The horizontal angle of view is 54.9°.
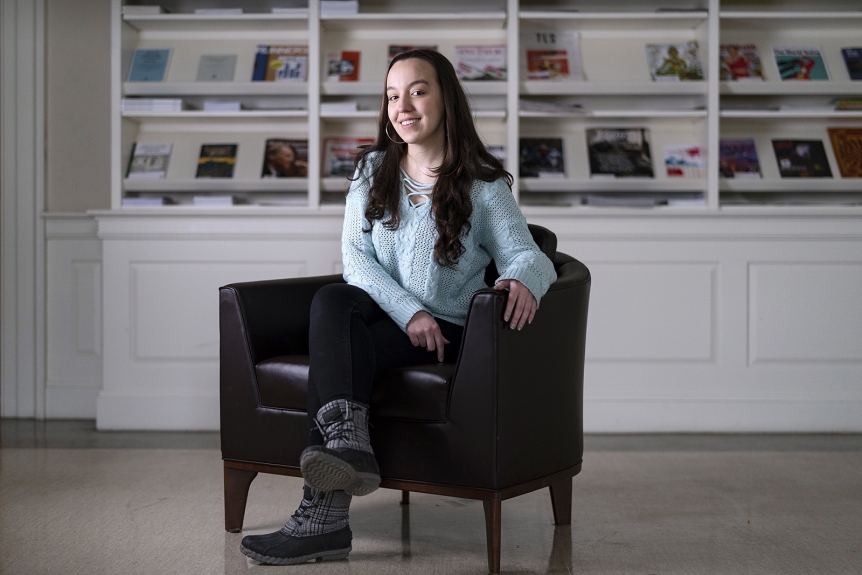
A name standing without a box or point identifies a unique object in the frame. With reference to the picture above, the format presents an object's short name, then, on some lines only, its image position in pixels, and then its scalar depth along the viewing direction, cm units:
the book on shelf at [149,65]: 337
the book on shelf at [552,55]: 337
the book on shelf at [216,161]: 341
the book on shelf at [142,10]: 329
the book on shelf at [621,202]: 323
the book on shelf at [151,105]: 329
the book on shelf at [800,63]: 338
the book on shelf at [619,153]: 334
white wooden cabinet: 321
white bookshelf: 326
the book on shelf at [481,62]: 337
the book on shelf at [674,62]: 335
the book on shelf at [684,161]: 336
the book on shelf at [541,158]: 335
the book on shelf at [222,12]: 328
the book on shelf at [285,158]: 342
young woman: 169
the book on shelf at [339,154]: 345
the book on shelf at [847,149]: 337
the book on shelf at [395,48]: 344
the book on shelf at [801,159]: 337
